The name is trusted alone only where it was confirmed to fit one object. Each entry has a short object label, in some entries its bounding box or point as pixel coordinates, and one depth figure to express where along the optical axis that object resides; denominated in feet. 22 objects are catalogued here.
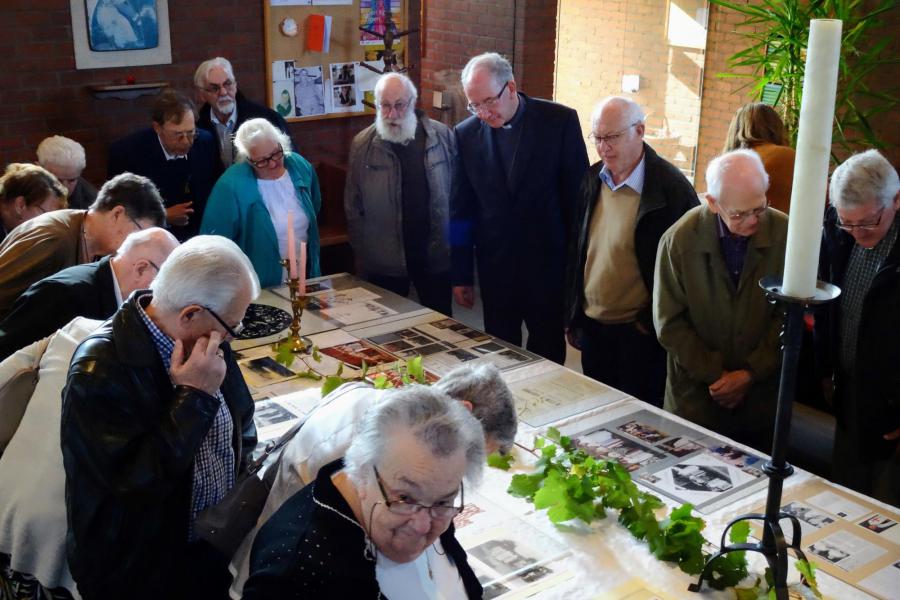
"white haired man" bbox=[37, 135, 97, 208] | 15.06
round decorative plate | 12.22
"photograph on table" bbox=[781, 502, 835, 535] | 8.03
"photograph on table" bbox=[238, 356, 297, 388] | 10.84
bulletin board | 20.77
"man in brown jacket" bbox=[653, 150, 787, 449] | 10.44
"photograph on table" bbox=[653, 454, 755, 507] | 8.50
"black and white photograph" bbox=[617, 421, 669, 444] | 9.54
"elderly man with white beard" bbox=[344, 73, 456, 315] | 15.38
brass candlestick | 11.32
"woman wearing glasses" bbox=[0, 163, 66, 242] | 12.13
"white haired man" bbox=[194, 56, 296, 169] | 17.71
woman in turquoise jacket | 14.12
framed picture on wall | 18.37
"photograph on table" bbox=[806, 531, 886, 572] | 7.56
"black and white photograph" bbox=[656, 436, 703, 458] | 9.25
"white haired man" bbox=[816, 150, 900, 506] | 10.02
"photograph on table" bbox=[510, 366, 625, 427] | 10.01
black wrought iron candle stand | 4.80
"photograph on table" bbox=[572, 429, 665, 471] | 9.09
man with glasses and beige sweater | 12.39
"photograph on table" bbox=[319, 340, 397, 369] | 11.31
